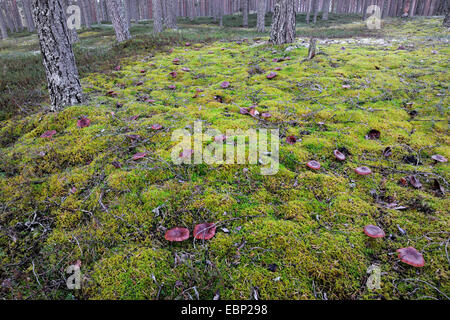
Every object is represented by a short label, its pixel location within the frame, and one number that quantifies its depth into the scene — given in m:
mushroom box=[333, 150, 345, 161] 3.29
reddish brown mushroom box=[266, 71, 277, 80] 6.15
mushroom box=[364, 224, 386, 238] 2.15
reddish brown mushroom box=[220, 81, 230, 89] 5.80
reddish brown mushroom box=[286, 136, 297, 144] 3.69
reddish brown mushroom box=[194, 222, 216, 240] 2.25
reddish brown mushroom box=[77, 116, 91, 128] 4.14
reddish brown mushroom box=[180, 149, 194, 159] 3.27
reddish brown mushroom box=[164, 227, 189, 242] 2.22
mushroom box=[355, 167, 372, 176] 2.96
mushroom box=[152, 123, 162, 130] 3.98
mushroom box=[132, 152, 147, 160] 3.30
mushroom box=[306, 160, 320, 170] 3.09
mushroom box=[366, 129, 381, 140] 3.82
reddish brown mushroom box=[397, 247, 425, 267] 1.91
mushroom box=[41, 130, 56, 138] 3.96
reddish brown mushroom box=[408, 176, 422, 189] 2.81
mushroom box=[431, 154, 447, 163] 3.18
